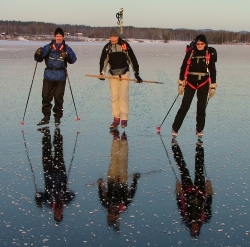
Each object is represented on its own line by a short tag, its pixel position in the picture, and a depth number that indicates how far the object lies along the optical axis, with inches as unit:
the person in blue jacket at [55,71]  352.2
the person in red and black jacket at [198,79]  304.7
